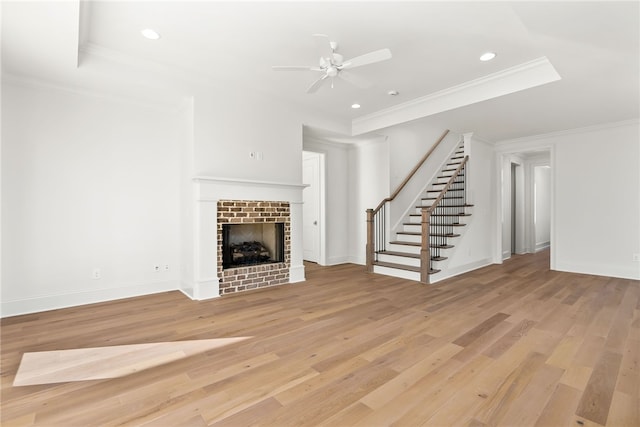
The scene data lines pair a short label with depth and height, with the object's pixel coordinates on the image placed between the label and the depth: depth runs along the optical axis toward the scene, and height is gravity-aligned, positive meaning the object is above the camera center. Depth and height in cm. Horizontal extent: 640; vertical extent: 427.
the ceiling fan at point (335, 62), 270 +136
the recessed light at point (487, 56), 323 +164
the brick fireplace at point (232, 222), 390 -22
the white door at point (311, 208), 638 +5
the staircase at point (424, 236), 481 -47
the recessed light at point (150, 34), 280 +165
